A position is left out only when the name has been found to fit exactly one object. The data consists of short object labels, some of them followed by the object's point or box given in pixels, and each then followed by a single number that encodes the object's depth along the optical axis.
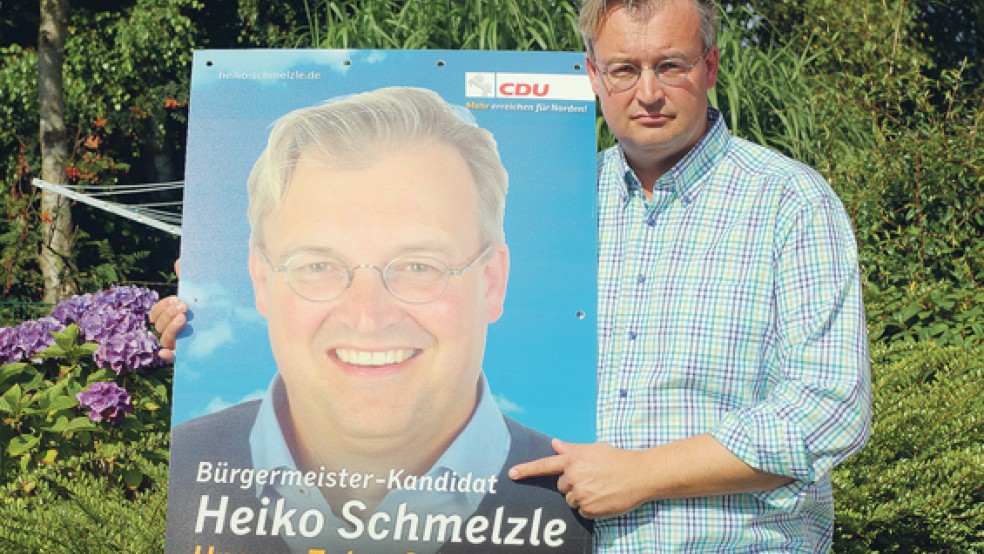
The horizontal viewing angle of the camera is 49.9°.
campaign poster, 2.18
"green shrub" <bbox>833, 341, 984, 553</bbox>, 3.32
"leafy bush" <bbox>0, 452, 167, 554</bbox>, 2.90
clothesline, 10.60
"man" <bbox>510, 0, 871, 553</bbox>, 1.93
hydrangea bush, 3.85
